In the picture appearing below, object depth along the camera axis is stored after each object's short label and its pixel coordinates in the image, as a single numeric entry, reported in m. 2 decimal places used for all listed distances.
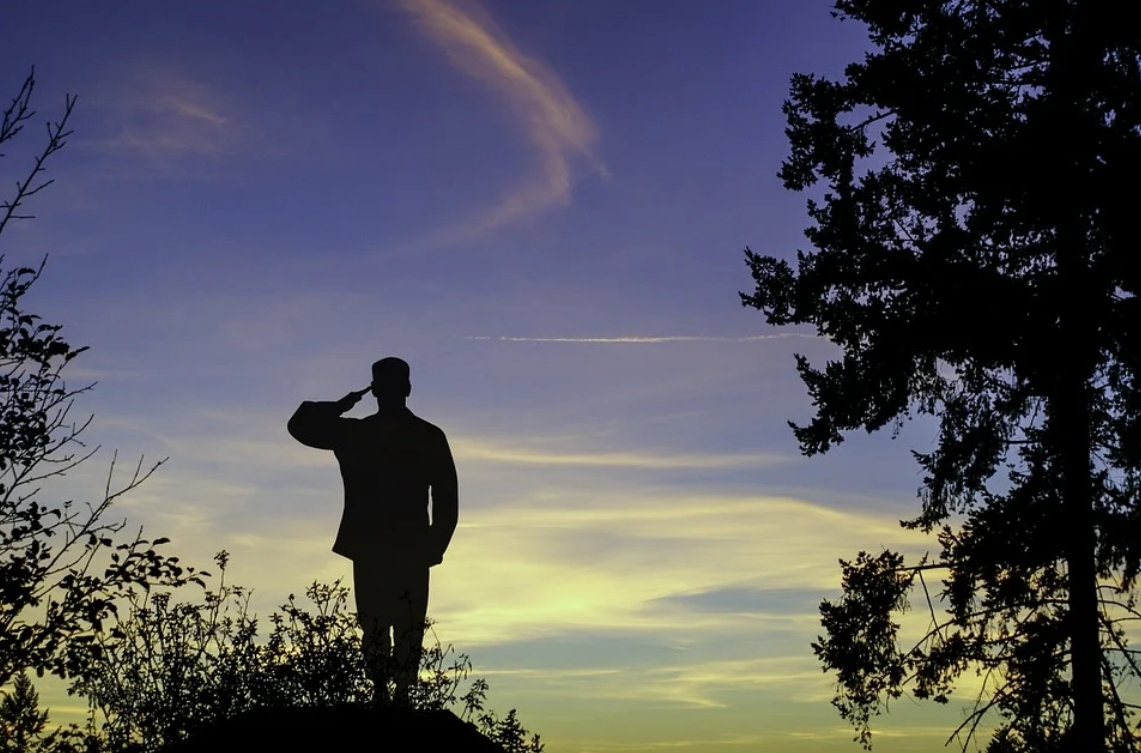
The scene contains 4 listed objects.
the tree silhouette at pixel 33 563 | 8.31
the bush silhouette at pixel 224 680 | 11.40
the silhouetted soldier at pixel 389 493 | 13.88
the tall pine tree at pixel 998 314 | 13.81
